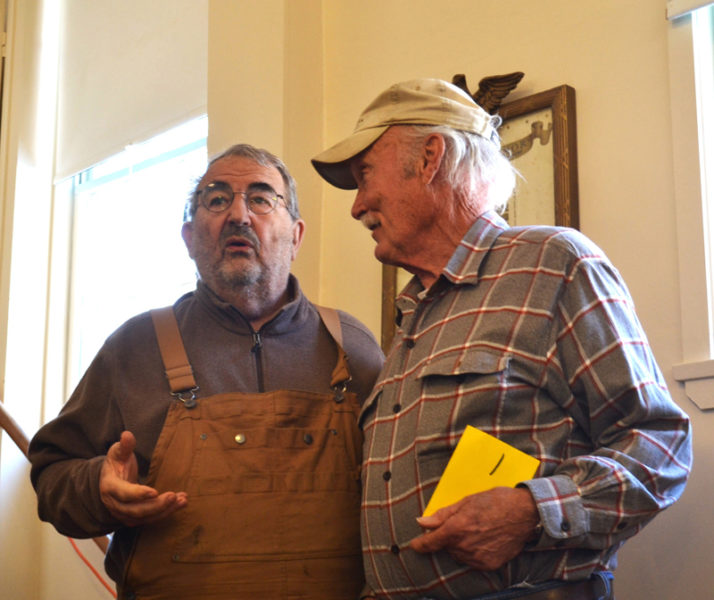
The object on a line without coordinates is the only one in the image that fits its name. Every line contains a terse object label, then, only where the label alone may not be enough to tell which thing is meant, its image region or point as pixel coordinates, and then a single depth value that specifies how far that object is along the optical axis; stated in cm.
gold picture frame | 241
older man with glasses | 184
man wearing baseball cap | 142
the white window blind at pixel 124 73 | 399
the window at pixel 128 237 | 411
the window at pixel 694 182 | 208
